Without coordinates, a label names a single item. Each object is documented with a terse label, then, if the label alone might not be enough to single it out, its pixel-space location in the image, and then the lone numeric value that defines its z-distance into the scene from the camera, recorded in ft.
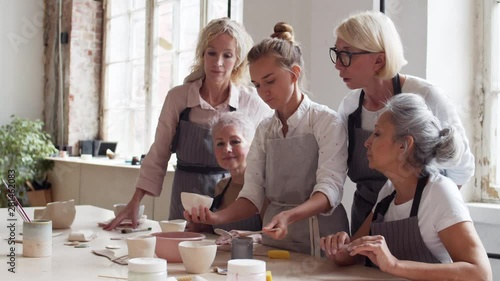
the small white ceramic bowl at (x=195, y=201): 6.61
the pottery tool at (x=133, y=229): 7.66
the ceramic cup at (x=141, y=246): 5.68
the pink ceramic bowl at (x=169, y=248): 5.80
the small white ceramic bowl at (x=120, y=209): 8.16
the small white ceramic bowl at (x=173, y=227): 6.87
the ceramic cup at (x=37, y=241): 5.99
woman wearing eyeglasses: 6.69
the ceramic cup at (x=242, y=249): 5.68
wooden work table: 5.24
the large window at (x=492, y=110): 10.13
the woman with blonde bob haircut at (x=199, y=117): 8.85
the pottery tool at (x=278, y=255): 6.11
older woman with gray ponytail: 5.12
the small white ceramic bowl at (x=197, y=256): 5.32
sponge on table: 4.82
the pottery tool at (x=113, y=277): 5.05
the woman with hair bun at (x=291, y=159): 6.57
